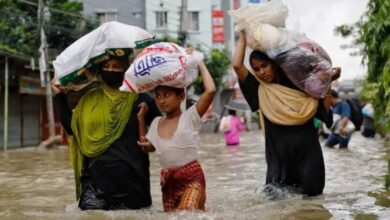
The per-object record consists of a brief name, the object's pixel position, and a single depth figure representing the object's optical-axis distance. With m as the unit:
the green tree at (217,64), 36.19
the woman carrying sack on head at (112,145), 4.25
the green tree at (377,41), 5.53
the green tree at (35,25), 23.84
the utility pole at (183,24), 25.55
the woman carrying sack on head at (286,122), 4.87
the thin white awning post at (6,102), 17.30
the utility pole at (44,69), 19.14
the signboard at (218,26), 40.06
